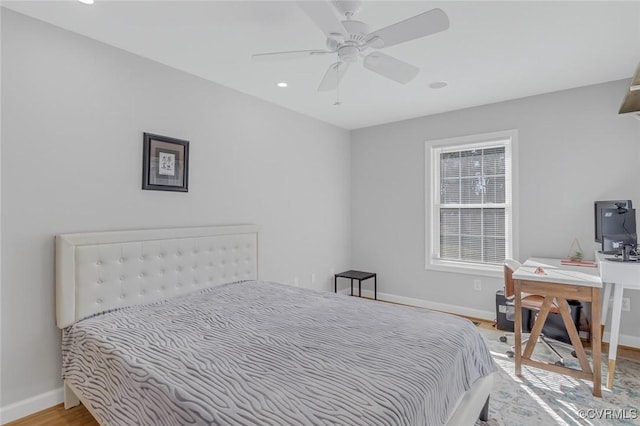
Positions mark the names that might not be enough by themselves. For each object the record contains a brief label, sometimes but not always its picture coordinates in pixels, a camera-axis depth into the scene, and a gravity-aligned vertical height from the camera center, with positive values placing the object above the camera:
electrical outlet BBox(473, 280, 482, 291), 3.90 -0.82
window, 3.81 +0.17
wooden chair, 2.82 -0.73
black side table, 4.46 -0.84
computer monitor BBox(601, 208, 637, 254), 2.70 -0.11
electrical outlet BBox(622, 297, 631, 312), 3.08 -0.83
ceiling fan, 1.57 +0.97
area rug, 2.07 -1.27
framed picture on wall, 2.66 +0.44
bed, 1.27 -0.69
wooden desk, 2.32 -0.63
